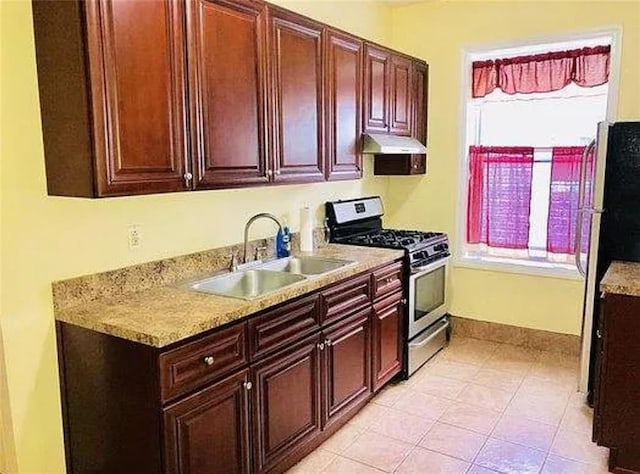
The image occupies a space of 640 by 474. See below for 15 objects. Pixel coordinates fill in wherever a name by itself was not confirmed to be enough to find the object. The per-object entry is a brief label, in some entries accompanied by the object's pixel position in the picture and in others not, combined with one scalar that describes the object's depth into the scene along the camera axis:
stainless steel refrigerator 2.95
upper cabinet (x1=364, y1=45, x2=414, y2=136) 3.55
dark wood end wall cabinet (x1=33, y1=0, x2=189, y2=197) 1.86
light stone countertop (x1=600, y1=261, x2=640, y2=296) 2.44
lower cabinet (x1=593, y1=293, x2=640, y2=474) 2.47
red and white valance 3.71
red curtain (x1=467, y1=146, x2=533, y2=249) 4.09
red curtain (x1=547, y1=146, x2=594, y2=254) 3.87
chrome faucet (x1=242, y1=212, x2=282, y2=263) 2.90
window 3.82
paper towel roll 3.37
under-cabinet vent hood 3.48
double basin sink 2.69
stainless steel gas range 3.57
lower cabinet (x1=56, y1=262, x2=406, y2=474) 1.91
